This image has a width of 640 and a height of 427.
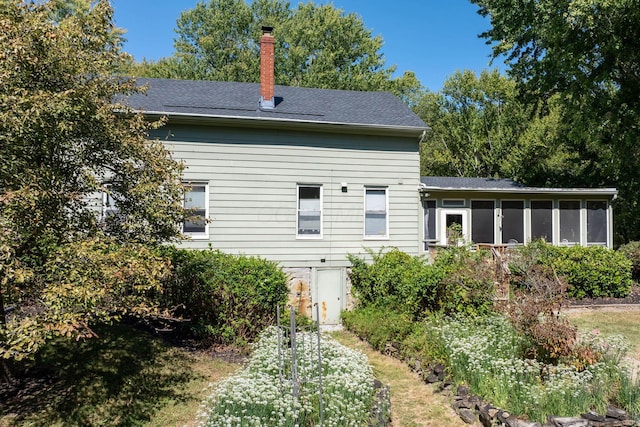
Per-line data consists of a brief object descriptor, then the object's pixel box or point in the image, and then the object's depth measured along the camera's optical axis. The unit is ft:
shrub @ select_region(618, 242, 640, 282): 48.06
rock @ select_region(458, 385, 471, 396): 19.04
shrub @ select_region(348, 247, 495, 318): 30.30
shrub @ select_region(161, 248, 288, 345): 25.99
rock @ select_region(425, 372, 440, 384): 21.43
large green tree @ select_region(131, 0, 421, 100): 91.45
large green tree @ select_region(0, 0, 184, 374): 13.34
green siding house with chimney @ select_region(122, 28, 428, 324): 35.55
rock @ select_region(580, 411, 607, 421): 15.82
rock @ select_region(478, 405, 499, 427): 16.85
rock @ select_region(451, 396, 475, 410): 18.37
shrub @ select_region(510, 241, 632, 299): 39.81
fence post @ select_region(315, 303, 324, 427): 15.20
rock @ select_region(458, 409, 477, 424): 17.46
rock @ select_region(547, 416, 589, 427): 15.52
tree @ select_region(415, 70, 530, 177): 89.45
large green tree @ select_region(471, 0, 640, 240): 42.11
